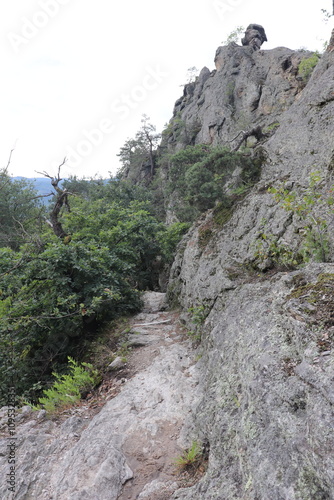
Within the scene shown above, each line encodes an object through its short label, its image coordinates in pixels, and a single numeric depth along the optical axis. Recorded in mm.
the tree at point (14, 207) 20031
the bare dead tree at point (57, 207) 10625
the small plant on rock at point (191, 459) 3299
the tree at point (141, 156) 33875
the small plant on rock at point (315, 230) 3850
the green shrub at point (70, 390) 5523
